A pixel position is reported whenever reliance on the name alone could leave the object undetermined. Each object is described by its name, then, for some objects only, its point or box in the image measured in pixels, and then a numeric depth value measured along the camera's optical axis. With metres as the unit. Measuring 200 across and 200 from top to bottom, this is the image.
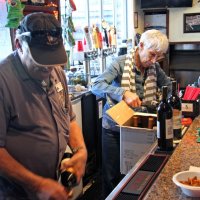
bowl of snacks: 1.20
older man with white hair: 2.34
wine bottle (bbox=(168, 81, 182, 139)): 1.77
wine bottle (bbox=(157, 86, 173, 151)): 1.67
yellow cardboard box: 1.96
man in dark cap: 1.34
